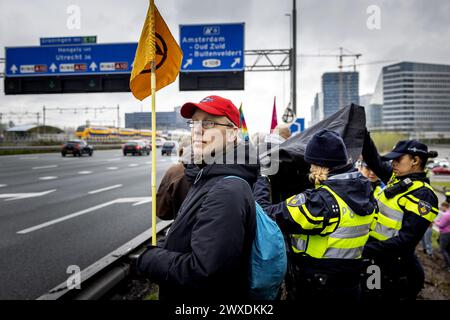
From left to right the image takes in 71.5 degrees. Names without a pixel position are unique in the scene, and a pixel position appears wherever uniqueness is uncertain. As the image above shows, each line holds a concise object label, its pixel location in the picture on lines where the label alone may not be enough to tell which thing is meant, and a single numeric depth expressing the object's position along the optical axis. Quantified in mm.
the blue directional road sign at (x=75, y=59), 17359
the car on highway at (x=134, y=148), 34875
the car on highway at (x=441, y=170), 31062
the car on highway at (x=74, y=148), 31500
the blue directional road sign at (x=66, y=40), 17625
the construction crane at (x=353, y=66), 56394
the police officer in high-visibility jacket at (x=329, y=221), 2053
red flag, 5750
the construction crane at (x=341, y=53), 48288
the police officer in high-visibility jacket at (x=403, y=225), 2572
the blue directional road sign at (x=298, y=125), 11078
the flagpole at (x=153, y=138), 2209
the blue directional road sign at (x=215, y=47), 15953
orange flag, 2352
